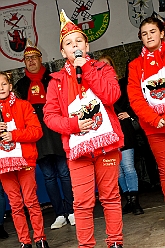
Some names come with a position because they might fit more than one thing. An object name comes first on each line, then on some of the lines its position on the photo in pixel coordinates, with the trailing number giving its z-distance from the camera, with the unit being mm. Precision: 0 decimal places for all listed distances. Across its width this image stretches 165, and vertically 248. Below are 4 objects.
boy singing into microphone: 3221
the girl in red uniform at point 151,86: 3803
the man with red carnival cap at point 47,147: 4852
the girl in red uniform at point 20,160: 3947
